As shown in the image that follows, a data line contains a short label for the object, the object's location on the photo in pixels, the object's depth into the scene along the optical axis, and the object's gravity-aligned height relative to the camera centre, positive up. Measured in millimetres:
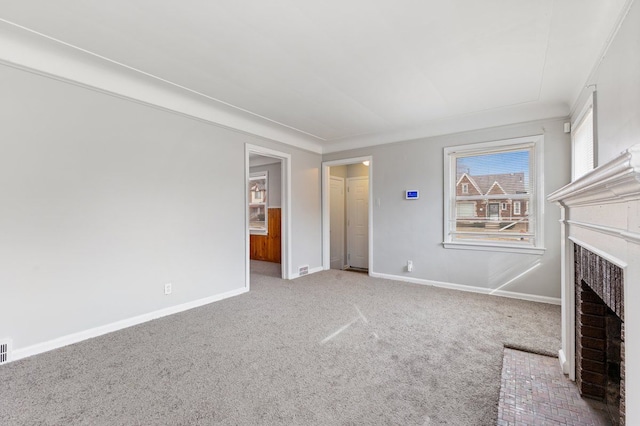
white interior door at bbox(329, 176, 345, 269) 6332 -226
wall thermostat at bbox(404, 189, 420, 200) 4695 +274
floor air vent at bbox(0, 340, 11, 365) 2254 -1062
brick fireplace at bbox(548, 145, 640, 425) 906 -325
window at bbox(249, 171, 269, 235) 6922 +218
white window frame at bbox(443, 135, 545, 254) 3777 +256
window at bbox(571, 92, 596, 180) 2689 +755
